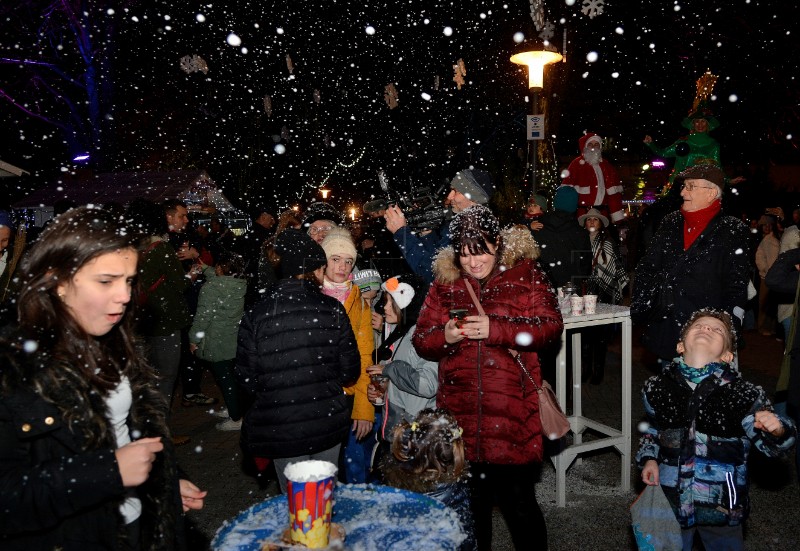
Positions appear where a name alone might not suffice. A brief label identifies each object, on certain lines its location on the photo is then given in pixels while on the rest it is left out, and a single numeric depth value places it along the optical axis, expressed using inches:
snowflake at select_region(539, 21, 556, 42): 361.4
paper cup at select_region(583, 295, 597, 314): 183.2
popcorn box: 70.5
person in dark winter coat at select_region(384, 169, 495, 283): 168.1
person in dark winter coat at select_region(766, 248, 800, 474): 153.6
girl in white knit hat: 164.4
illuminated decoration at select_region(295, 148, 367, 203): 1176.2
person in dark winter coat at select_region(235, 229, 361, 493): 131.9
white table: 177.6
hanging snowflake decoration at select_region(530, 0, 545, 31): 353.4
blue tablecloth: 75.0
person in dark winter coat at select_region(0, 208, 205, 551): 63.7
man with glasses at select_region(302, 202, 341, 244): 215.0
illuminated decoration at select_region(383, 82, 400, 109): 740.3
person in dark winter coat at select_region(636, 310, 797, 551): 114.0
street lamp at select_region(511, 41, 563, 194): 344.8
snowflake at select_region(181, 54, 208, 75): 785.6
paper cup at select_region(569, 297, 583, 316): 181.6
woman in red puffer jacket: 121.4
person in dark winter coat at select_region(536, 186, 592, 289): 266.1
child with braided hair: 118.7
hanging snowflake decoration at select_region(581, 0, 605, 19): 397.4
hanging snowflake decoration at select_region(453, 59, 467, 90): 631.0
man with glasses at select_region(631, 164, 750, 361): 155.9
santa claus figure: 345.1
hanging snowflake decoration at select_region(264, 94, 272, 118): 938.0
